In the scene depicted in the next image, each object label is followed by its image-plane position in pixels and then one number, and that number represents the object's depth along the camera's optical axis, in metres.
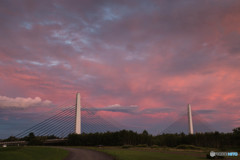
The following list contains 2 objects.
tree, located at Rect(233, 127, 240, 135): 57.67
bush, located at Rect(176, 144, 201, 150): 52.44
